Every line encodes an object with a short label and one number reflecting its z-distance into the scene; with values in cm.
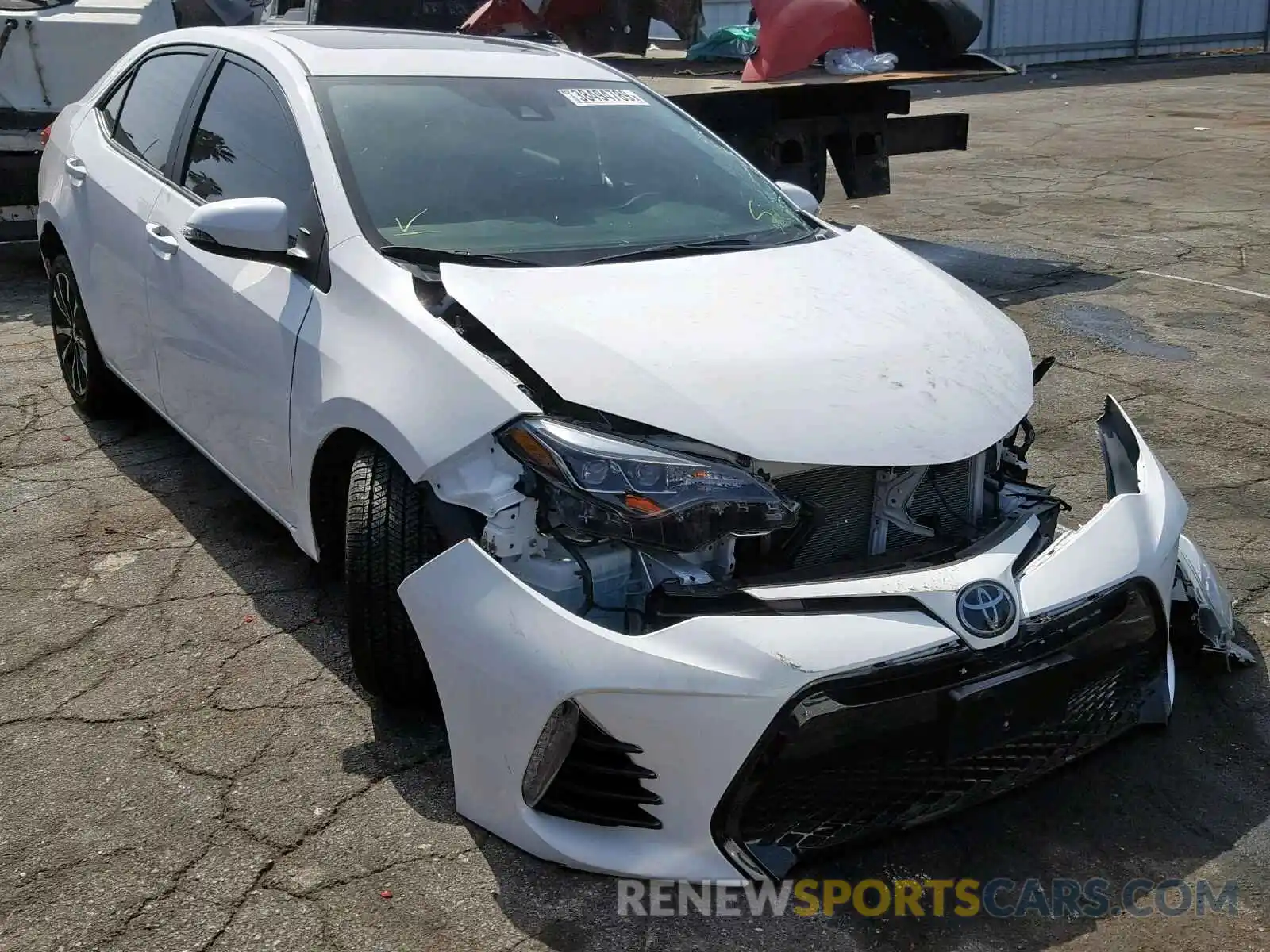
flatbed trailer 718
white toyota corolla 241
